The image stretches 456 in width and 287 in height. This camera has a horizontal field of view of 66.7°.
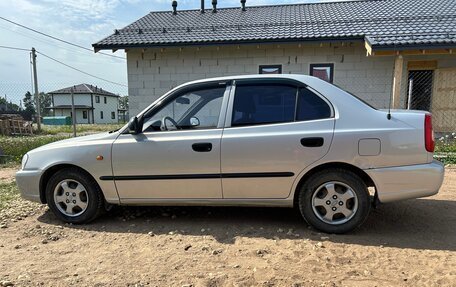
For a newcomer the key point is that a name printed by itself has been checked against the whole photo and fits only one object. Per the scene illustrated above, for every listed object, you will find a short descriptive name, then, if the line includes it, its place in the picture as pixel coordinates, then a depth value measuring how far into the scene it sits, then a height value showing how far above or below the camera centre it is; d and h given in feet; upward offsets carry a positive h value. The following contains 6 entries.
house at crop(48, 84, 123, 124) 187.32 +1.83
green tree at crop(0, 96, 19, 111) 172.45 +1.80
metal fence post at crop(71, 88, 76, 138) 29.46 -0.61
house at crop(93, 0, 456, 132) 32.78 +5.23
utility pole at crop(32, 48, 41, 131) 56.01 +4.51
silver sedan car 11.47 -1.69
